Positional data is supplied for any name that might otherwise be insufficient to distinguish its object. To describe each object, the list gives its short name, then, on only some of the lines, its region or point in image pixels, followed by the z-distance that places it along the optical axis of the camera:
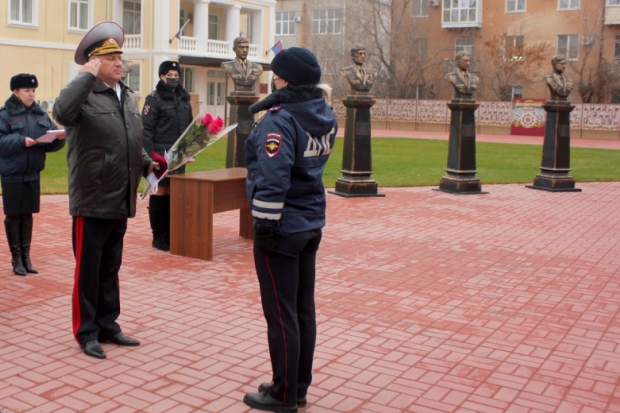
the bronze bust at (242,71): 12.53
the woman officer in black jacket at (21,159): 7.14
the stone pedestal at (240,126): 12.54
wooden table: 8.20
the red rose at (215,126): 6.64
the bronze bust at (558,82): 15.29
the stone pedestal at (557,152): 15.26
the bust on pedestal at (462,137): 14.53
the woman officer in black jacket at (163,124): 8.56
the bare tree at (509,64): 47.66
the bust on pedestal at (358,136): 13.74
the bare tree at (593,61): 45.94
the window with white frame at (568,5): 47.00
